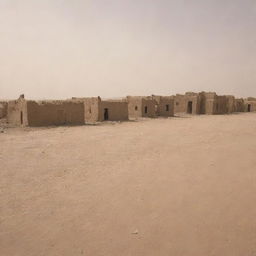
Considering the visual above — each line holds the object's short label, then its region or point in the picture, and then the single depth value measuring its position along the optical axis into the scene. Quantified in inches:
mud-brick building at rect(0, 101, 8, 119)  1006.3
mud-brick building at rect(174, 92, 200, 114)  1407.5
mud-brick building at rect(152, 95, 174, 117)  1235.2
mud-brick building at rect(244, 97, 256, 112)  1792.6
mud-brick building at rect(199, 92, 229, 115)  1407.5
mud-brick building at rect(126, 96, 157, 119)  1157.1
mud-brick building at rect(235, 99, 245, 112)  1715.7
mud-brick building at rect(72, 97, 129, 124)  965.2
